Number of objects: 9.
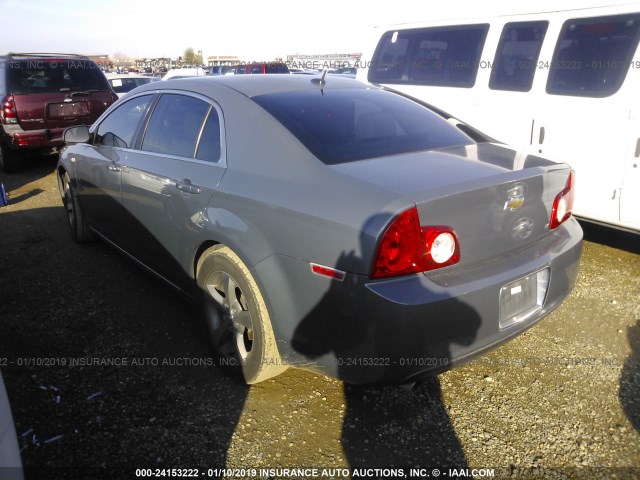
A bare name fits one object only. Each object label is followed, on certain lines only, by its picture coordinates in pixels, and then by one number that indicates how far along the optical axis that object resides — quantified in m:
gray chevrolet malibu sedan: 1.99
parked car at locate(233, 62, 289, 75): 17.94
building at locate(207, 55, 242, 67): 40.01
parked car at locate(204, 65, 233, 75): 21.03
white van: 4.04
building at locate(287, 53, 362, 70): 22.83
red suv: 7.46
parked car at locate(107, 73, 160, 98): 13.97
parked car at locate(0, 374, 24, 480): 1.51
